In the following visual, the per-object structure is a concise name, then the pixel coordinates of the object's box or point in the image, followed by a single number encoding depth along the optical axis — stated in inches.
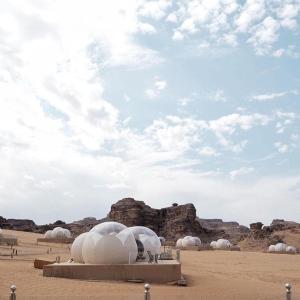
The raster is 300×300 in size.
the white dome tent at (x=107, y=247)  848.9
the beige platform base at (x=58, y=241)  2496.6
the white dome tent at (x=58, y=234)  2544.3
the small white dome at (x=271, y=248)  2519.7
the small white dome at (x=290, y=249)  2492.3
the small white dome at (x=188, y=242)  2516.2
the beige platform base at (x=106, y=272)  818.2
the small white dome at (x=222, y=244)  2566.4
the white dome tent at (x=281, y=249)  2487.7
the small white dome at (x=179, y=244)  2568.9
